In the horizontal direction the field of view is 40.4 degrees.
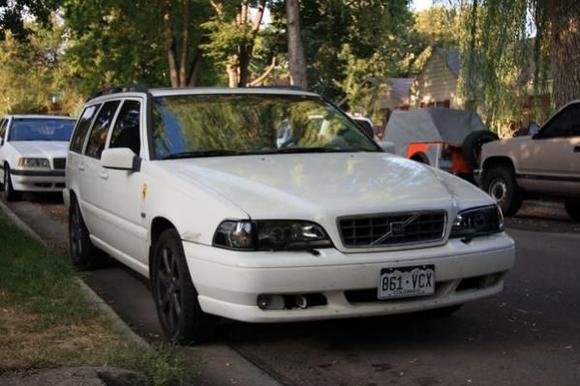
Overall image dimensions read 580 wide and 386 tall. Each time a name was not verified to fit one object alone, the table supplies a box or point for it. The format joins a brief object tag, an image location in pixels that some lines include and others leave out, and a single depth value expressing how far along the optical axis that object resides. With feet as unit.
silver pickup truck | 35.99
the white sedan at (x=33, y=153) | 44.70
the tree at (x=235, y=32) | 79.36
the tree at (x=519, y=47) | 42.19
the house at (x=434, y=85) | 121.29
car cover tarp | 52.16
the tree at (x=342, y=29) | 79.25
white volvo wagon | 14.38
